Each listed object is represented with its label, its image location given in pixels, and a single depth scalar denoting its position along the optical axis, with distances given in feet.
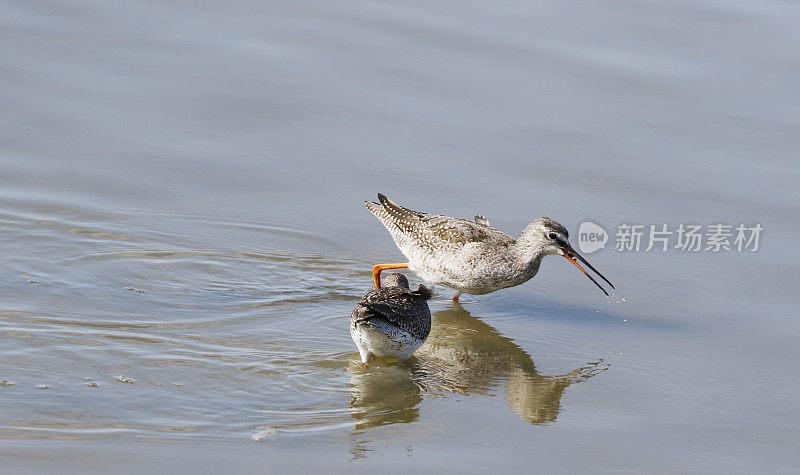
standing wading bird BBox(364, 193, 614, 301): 63.36
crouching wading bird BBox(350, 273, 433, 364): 51.72
